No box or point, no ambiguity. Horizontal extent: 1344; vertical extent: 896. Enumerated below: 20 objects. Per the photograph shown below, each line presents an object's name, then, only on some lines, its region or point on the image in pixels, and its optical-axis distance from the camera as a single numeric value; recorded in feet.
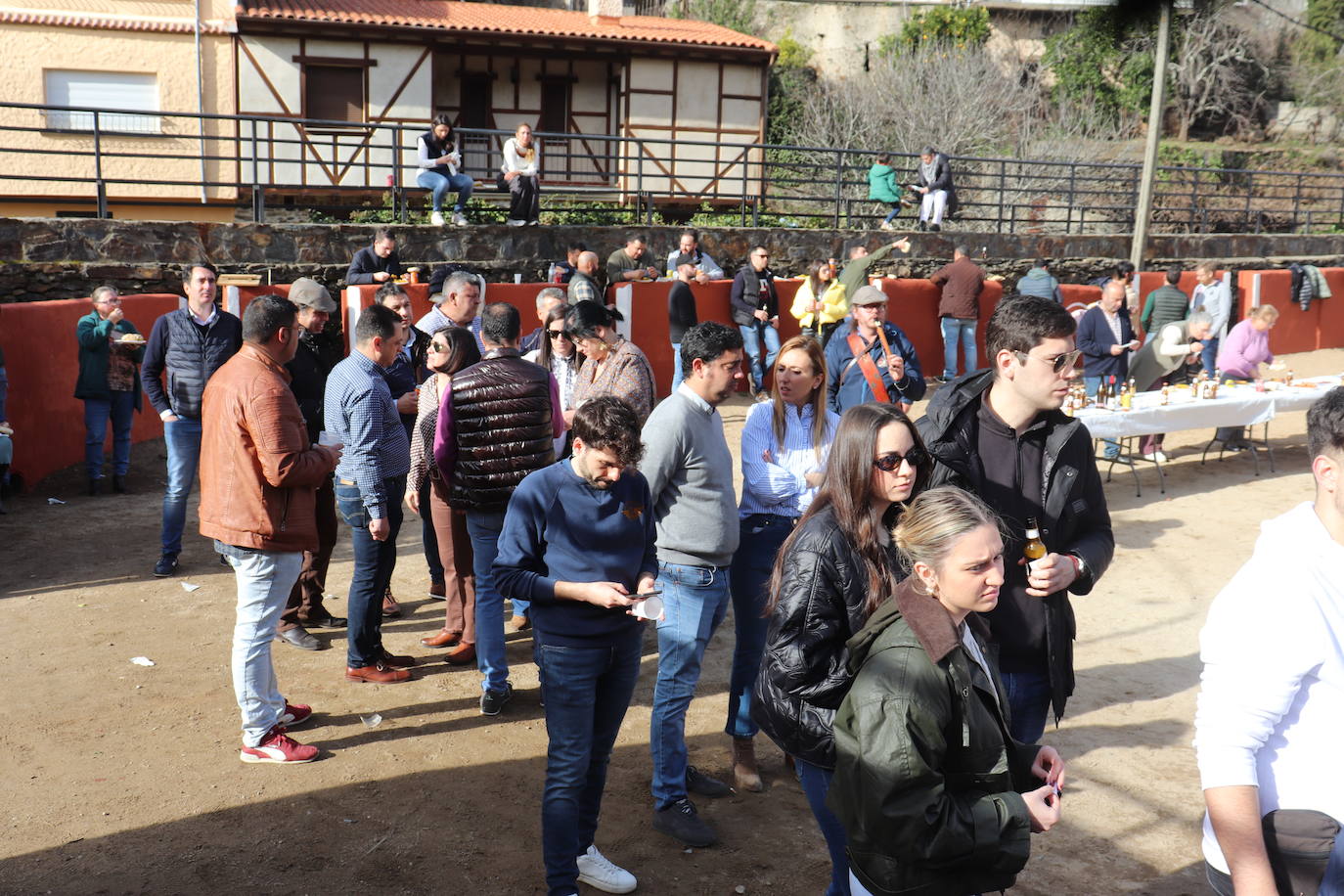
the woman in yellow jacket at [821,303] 43.91
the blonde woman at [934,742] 7.42
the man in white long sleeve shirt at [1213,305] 46.91
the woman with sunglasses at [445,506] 17.84
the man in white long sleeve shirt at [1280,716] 6.98
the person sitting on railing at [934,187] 58.90
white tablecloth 31.14
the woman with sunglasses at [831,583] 9.34
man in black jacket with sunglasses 11.08
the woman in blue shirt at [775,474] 14.75
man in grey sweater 13.71
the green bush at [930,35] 73.36
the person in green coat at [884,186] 60.59
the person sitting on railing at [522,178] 46.57
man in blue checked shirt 17.11
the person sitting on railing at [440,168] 46.21
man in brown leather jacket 14.65
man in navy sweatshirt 11.60
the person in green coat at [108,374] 28.60
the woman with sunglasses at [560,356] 21.09
